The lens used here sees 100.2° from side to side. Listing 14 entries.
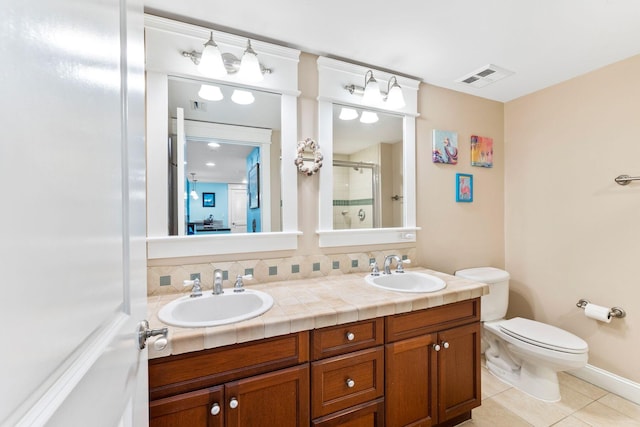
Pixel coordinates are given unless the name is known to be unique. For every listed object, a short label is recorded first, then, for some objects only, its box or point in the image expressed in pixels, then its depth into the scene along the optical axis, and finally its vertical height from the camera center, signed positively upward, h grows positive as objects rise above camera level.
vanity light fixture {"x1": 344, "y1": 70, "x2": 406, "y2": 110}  1.85 +0.84
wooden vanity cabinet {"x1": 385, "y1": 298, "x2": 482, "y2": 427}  1.32 -0.82
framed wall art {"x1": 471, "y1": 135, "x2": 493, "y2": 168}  2.38 +0.54
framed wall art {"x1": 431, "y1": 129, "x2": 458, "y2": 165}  2.19 +0.54
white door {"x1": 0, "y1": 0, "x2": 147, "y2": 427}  0.25 +0.00
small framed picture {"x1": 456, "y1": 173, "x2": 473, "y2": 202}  2.29 +0.21
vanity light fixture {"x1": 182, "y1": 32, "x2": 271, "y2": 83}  1.46 +0.85
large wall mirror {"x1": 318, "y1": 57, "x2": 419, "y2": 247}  1.83 +0.37
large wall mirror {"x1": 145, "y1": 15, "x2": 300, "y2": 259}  1.44 +0.38
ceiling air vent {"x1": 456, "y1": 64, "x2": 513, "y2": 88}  1.98 +1.05
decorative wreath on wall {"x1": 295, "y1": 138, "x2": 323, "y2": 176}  1.73 +0.35
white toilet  1.66 -0.89
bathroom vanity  0.97 -0.66
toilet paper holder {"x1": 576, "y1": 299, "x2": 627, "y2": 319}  1.84 -0.71
